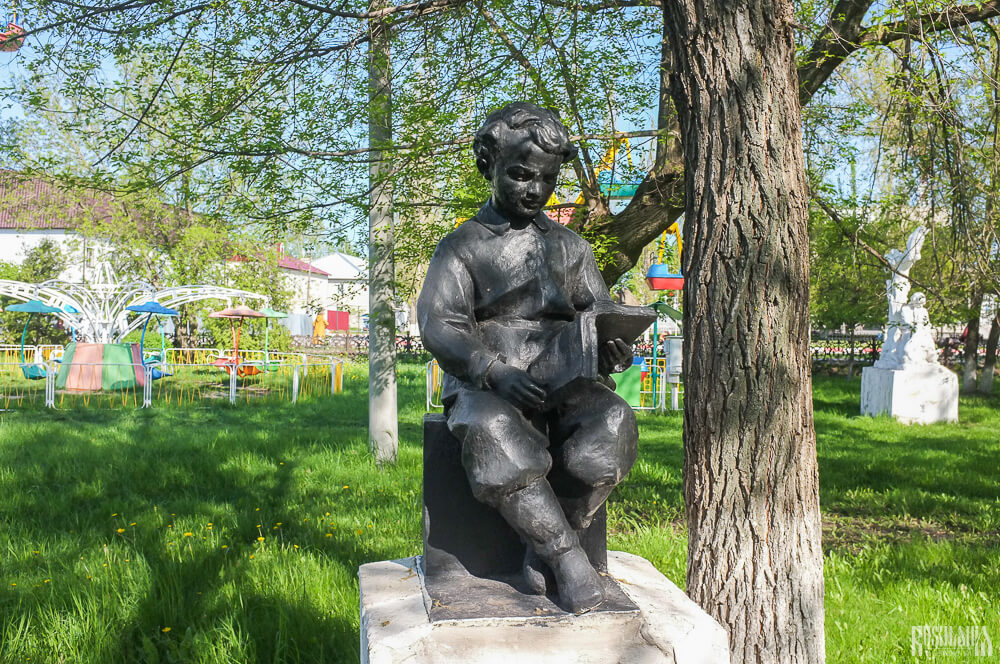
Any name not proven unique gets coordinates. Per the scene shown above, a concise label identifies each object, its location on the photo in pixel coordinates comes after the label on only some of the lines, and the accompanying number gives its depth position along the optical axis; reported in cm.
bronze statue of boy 225
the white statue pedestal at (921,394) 1230
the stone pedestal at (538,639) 216
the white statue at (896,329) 1289
